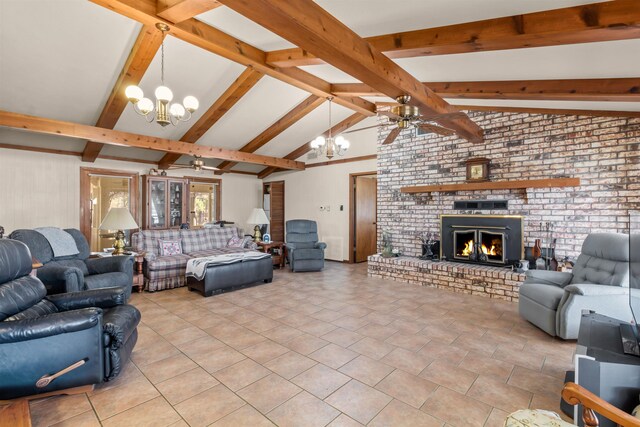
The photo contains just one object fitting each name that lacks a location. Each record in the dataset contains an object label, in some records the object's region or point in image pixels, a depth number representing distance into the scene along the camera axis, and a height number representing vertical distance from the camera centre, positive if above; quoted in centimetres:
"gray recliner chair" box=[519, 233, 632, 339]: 293 -83
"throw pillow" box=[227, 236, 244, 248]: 658 -70
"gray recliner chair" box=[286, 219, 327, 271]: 633 -76
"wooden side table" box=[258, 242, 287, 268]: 668 -92
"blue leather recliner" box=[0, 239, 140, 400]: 196 -86
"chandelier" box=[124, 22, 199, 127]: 314 +117
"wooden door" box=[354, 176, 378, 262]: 750 -17
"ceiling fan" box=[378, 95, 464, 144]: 336 +106
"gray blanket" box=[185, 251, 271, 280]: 461 -79
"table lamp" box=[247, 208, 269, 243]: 663 -19
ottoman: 459 -104
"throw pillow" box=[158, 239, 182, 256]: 559 -68
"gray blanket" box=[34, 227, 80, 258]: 405 -41
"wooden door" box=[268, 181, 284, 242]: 920 -5
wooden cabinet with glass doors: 723 +21
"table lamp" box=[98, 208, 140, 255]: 458 -15
